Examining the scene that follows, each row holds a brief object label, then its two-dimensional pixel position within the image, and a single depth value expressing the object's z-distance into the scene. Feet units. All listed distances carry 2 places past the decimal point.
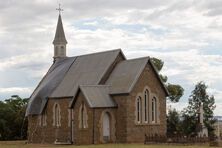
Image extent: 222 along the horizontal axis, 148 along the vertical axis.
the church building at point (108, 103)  183.11
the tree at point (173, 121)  238.48
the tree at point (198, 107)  231.50
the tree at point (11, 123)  268.62
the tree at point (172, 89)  246.06
